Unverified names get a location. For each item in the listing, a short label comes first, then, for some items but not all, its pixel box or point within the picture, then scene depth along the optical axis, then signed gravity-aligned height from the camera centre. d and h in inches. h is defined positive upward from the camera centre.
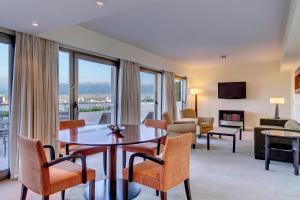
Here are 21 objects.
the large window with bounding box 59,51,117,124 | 160.9 +11.2
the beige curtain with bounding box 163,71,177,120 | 278.1 +10.9
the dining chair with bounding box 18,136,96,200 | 72.3 -26.0
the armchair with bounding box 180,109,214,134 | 244.7 -20.9
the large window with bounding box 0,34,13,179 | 124.6 +9.8
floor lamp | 342.7 +17.8
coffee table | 198.7 -28.5
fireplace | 320.8 -23.3
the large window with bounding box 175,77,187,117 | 335.0 +16.1
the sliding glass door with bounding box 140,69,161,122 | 251.6 +9.3
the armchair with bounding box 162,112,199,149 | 189.6 -23.3
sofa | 154.8 -29.1
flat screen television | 320.5 +18.7
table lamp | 239.1 +3.2
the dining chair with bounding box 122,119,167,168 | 118.6 -25.4
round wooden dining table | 83.9 -15.0
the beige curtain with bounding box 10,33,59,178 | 123.3 +5.6
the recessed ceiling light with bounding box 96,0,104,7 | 90.6 +41.7
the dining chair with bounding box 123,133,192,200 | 78.0 -26.1
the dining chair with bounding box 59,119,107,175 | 112.4 -25.0
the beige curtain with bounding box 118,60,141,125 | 202.8 +8.3
